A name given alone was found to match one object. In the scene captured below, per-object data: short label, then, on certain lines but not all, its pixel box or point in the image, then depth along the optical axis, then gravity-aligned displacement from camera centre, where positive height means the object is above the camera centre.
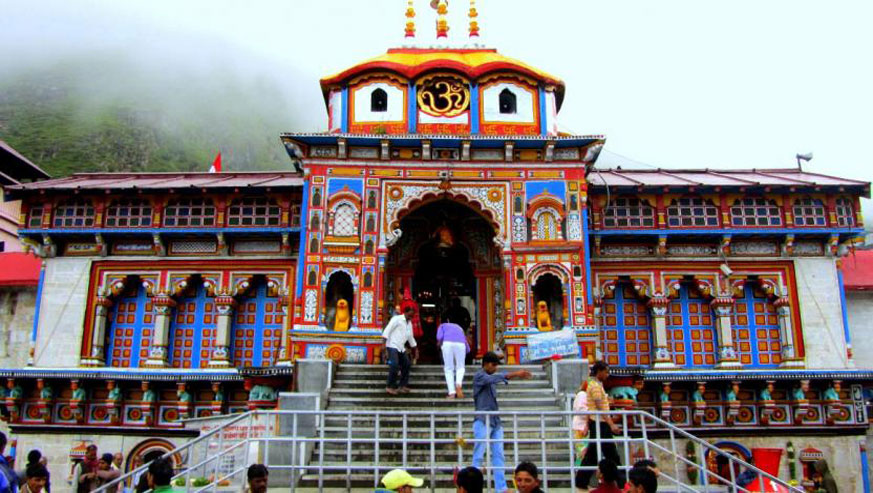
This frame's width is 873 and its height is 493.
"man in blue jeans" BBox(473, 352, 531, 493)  10.27 -0.07
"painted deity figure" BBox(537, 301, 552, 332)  18.02 +1.93
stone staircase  11.65 -0.43
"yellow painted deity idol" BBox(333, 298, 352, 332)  17.70 +1.91
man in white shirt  14.46 +0.97
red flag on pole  25.03 +7.74
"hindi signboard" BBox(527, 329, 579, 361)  16.58 +1.19
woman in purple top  14.11 +0.89
